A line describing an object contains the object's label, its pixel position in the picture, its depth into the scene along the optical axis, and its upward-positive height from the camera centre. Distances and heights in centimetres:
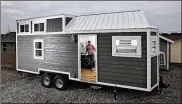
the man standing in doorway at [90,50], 1184 -6
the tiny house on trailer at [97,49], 747 +3
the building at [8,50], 1748 -6
